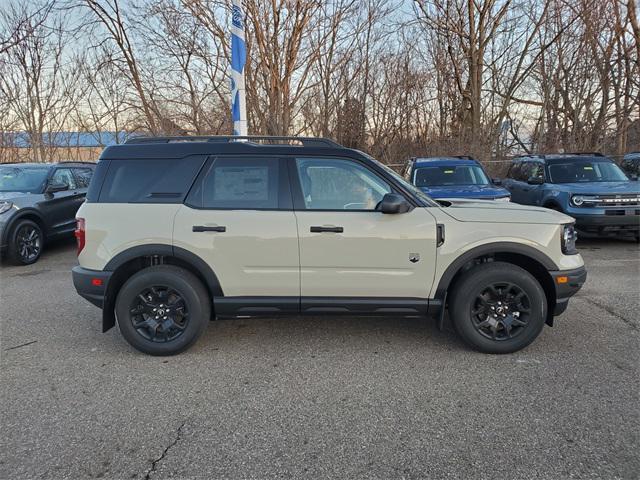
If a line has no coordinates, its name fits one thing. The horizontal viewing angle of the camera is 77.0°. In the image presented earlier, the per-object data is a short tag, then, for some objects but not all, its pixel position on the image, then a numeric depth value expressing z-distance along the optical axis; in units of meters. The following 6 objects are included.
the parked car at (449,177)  7.77
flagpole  8.07
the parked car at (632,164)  11.46
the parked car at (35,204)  7.18
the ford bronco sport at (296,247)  3.52
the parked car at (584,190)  7.56
